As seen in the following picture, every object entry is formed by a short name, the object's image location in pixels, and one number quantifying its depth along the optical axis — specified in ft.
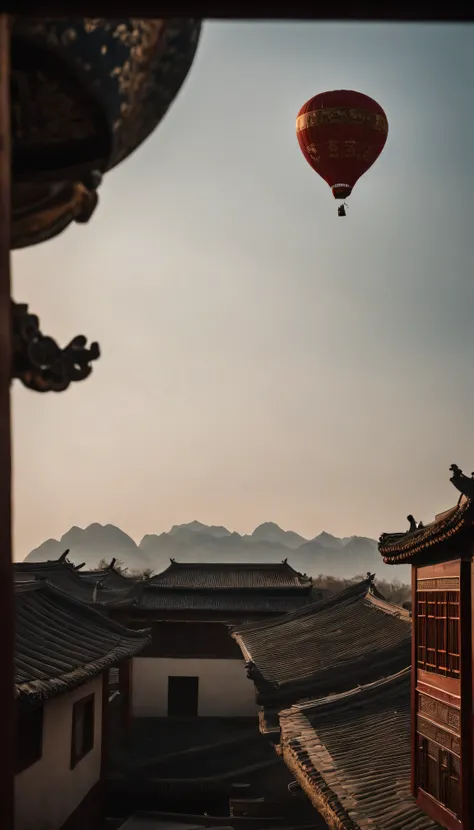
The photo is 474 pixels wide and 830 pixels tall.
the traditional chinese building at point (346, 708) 35.68
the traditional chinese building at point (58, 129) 7.58
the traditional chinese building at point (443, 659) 30.01
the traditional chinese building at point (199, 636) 90.33
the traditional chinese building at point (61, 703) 31.24
